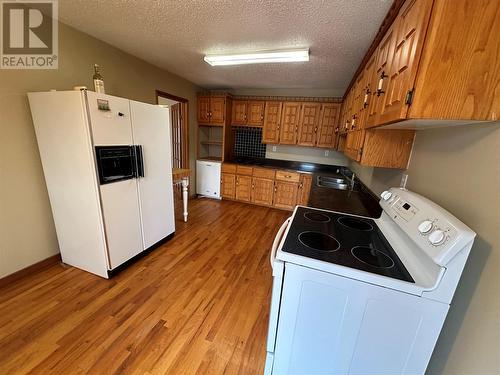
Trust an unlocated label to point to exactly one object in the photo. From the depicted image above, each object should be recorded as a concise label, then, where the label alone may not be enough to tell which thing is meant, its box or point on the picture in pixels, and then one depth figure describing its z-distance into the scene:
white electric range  0.85
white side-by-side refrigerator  1.79
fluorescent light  2.35
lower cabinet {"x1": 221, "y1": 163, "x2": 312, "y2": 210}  4.13
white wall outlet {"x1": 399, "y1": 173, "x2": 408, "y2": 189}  1.56
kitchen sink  3.23
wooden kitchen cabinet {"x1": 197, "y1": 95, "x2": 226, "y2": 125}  4.31
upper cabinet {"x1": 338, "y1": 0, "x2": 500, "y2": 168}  0.74
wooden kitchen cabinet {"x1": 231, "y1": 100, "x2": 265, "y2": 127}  4.34
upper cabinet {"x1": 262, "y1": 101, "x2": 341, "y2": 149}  3.99
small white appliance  4.55
